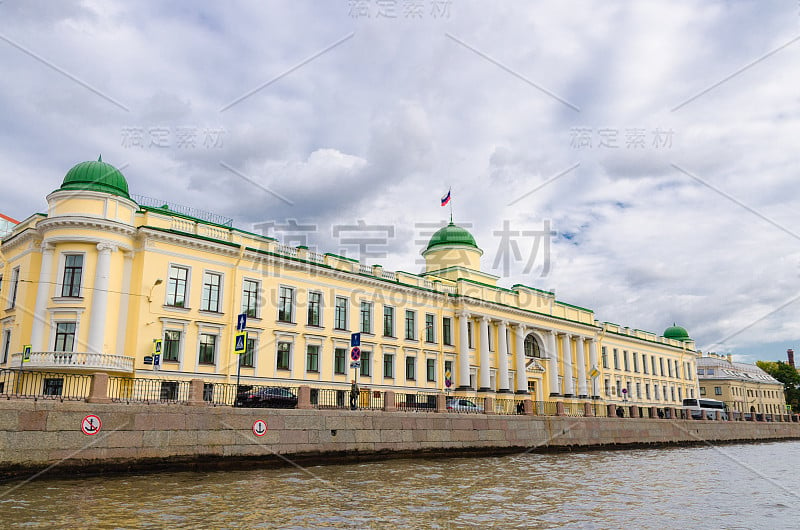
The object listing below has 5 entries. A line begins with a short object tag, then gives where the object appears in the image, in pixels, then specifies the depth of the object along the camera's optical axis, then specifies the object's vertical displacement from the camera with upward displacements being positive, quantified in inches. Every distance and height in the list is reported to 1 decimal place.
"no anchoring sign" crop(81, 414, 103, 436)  695.1 -26.9
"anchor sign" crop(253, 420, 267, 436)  843.0 -36.4
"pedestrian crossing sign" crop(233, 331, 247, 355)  916.6 +87.7
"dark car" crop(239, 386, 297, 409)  999.0 +4.0
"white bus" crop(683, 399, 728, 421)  2154.3 -13.7
